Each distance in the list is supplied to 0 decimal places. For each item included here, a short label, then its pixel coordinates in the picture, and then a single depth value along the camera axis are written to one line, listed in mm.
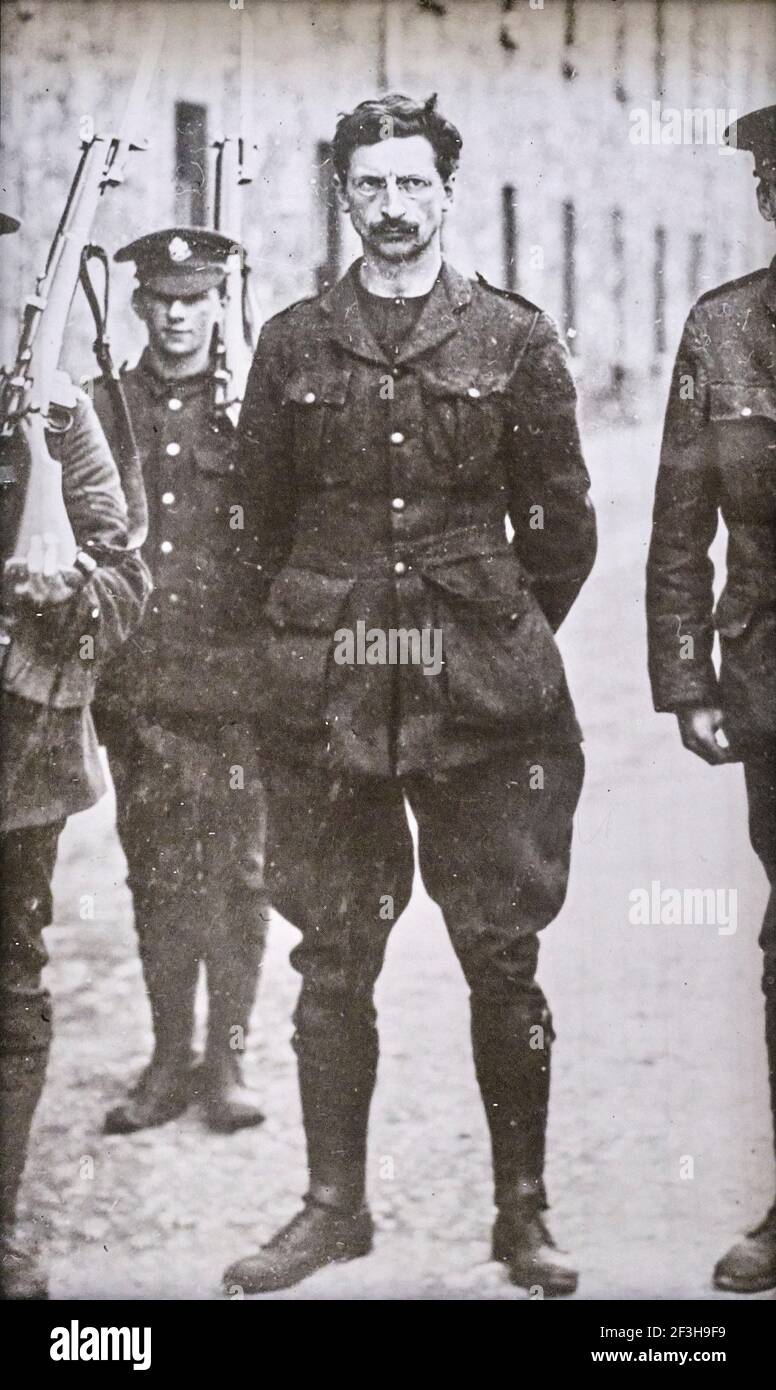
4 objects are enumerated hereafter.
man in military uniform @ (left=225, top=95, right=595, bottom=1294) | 3438
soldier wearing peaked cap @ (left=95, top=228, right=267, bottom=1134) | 3617
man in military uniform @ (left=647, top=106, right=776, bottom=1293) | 3537
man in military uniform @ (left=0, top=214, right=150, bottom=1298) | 3652
